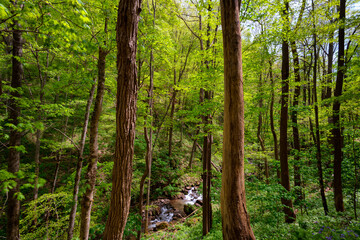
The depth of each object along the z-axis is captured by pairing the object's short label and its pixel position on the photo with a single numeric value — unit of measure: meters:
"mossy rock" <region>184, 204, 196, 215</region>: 10.53
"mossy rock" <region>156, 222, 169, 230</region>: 8.82
